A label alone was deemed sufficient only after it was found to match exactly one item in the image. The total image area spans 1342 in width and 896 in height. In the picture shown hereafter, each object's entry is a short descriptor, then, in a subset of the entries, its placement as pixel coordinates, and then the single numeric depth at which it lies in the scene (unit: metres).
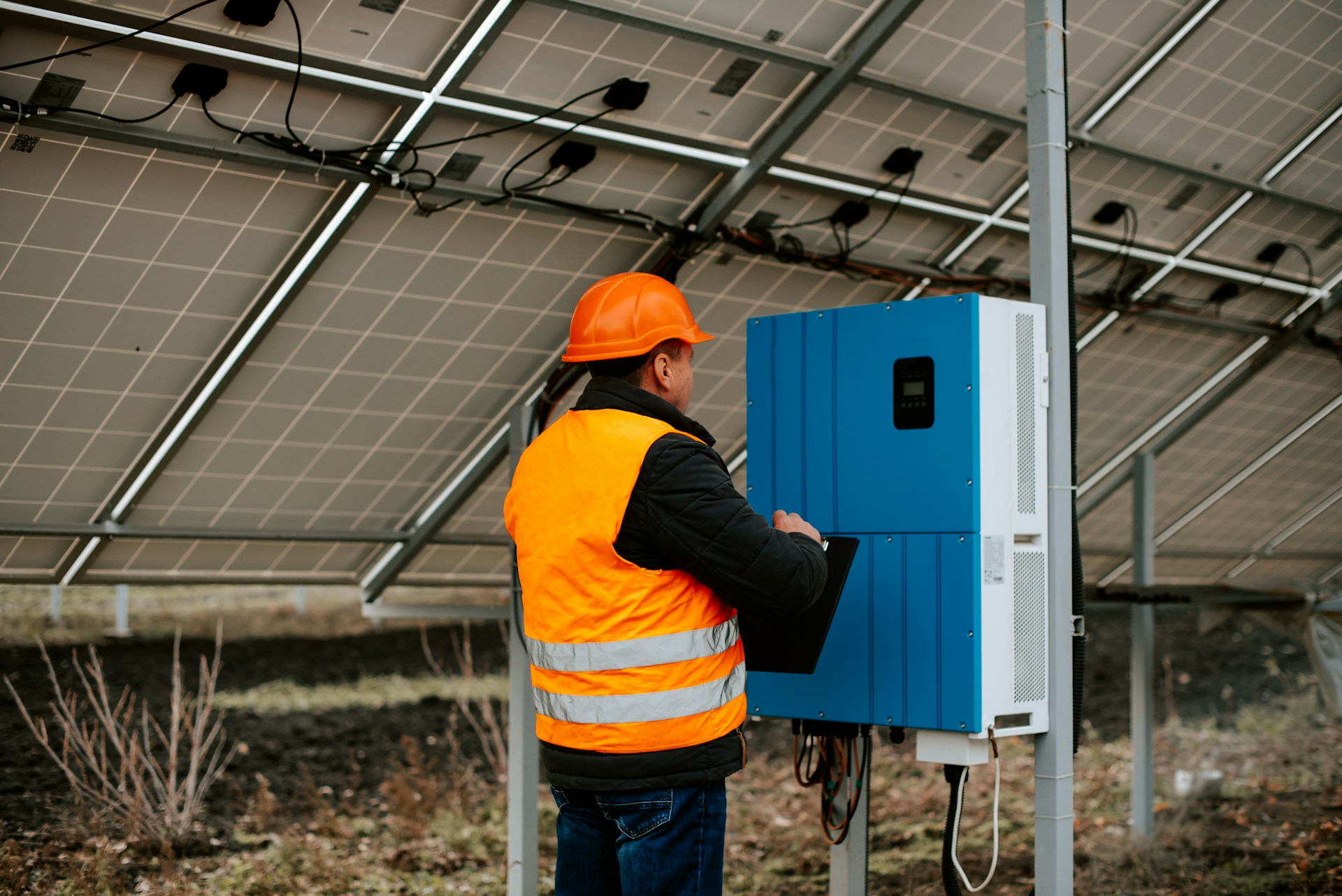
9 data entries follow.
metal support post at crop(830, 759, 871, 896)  4.07
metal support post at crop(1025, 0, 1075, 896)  3.49
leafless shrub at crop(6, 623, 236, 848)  6.04
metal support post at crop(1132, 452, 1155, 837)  7.03
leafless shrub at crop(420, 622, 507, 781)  7.46
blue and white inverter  3.37
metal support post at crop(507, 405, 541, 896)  5.19
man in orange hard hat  2.48
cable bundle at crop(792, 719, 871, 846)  3.94
